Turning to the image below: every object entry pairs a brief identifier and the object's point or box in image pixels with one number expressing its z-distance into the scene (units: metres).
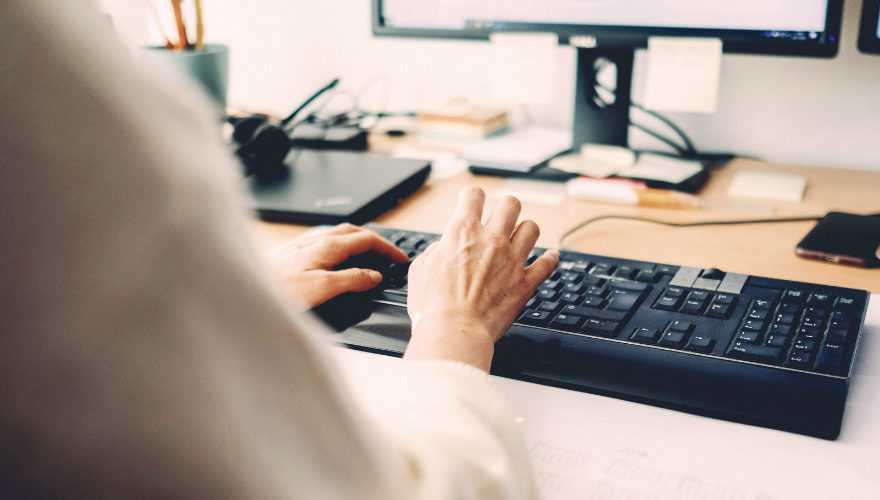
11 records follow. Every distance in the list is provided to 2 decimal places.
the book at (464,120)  1.15
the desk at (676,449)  0.40
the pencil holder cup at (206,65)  1.13
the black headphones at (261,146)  0.97
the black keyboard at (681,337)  0.46
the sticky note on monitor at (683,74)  0.91
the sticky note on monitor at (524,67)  1.01
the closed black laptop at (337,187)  0.84
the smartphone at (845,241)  0.69
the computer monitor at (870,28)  0.79
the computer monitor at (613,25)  0.85
